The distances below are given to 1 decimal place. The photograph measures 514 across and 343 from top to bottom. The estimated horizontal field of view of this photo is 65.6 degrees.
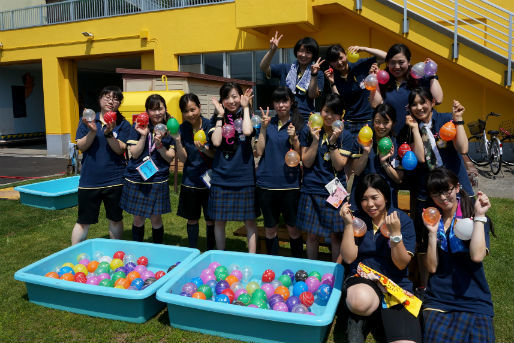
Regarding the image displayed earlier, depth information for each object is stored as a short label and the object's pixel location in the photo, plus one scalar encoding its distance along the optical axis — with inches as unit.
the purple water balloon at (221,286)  133.7
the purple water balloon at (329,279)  130.5
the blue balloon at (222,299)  124.9
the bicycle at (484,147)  332.2
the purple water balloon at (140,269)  148.3
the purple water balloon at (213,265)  144.6
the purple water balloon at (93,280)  138.8
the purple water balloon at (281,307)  121.5
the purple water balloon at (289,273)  141.3
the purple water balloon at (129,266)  151.3
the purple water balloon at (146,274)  145.5
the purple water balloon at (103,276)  142.5
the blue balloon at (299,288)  131.7
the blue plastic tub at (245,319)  102.0
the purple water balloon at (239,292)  133.2
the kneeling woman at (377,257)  102.4
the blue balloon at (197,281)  133.9
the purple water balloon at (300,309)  118.9
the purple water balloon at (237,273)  144.3
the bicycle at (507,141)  362.0
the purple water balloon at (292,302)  124.8
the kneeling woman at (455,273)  96.3
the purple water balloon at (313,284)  132.3
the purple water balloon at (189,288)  126.4
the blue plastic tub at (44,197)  258.2
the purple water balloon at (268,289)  134.6
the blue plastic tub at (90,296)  118.4
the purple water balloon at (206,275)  139.1
